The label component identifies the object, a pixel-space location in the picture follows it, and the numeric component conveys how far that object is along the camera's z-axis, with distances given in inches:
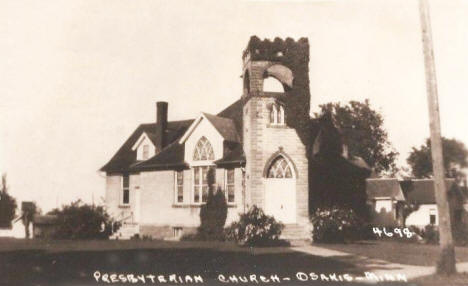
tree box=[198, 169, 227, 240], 937.5
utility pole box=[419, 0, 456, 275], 478.3
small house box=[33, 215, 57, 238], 1003.9
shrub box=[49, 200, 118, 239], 939.3
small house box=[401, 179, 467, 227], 1274.6
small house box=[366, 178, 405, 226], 1421.0
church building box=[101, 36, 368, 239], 845.8
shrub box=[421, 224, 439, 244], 923.7
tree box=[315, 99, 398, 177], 1973.4
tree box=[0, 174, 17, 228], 651.3
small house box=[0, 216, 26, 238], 1103.9
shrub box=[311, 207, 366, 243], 832.3
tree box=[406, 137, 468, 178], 2052.9
